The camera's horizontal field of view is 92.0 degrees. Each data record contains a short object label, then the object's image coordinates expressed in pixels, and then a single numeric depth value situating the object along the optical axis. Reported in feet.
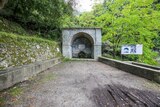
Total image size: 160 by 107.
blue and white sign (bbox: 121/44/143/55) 14.00
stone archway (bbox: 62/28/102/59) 25.12
